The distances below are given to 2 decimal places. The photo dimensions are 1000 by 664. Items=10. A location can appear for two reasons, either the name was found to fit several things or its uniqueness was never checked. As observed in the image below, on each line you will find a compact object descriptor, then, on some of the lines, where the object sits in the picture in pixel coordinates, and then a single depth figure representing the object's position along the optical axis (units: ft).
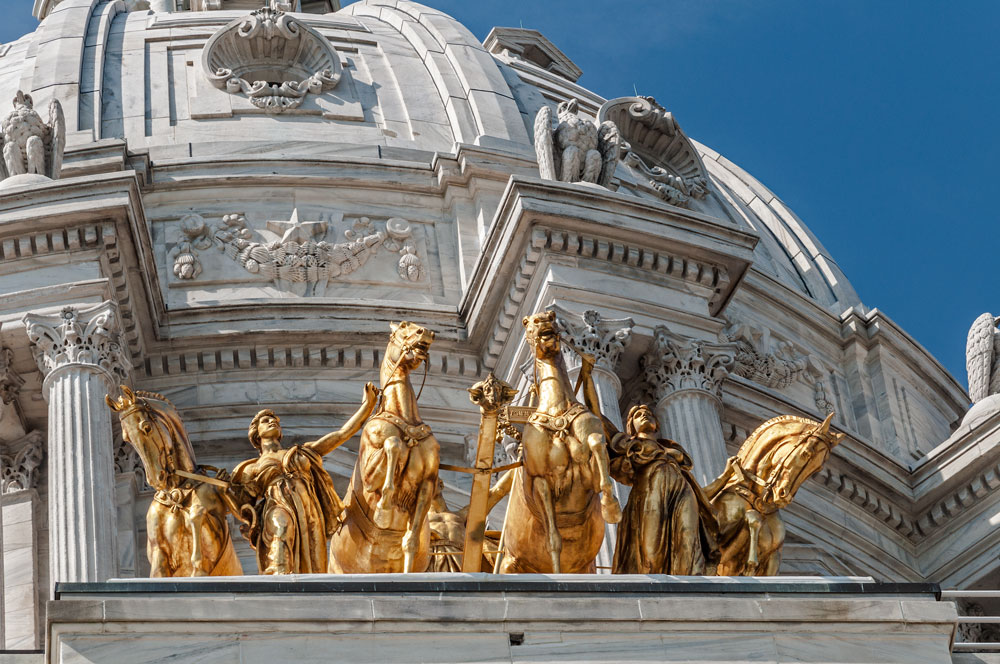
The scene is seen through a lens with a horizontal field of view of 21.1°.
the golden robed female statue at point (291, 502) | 76.74
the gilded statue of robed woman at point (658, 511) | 76.74
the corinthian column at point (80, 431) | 93.61
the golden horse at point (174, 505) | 76.38
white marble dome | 108.06
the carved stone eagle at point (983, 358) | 131.54
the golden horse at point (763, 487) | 77.77
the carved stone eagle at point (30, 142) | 114.83
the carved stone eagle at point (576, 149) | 118.42
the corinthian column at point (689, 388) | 106.83
